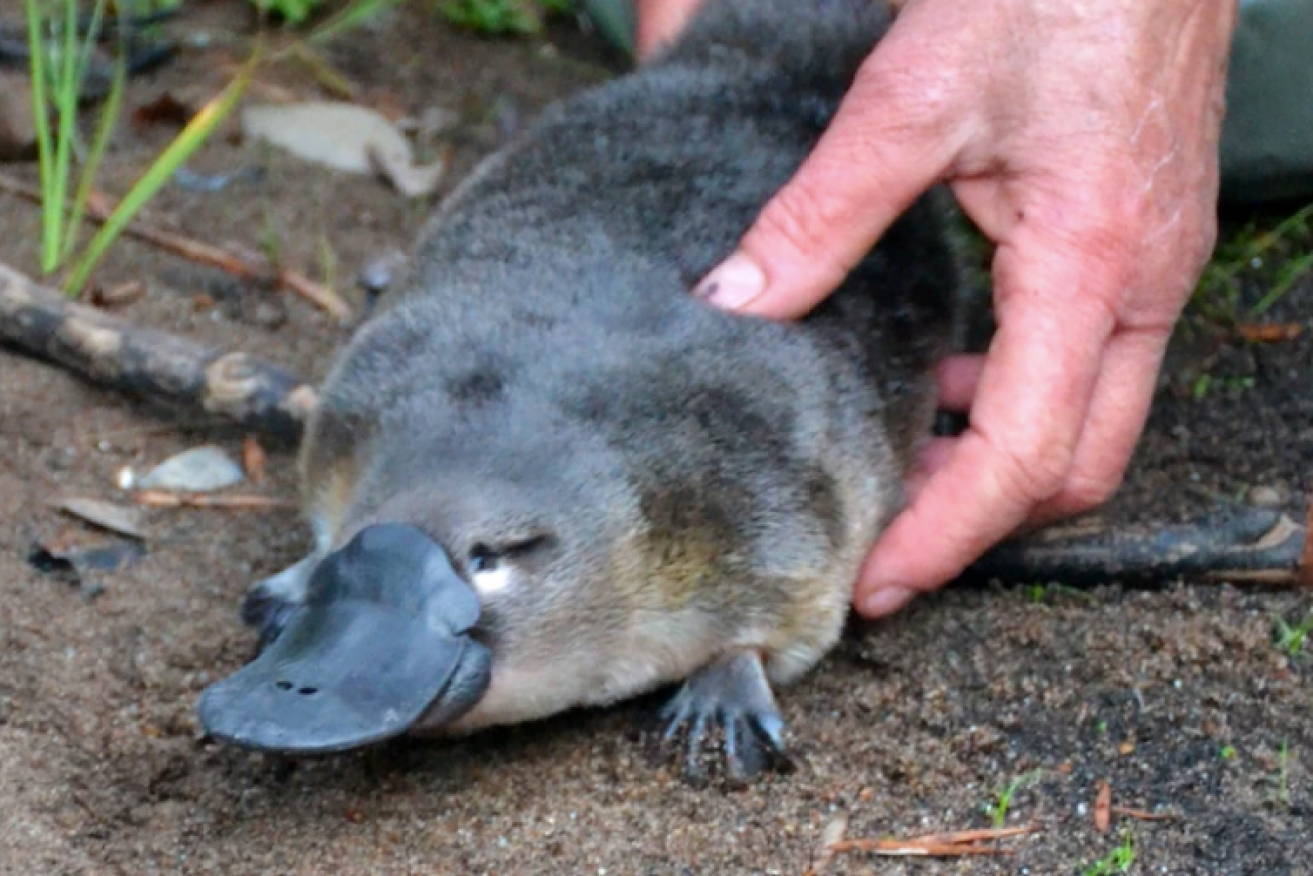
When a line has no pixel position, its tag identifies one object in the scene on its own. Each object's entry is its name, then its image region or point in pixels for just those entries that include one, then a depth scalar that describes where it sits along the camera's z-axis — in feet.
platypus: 4.96
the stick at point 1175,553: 6.53
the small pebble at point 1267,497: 7.28
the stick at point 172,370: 7.34
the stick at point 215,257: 8.79
